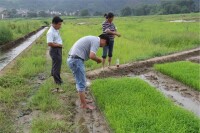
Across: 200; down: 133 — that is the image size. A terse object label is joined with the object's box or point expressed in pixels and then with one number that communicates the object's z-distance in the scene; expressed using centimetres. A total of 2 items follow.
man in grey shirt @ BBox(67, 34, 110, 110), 515
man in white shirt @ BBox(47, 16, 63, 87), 650
